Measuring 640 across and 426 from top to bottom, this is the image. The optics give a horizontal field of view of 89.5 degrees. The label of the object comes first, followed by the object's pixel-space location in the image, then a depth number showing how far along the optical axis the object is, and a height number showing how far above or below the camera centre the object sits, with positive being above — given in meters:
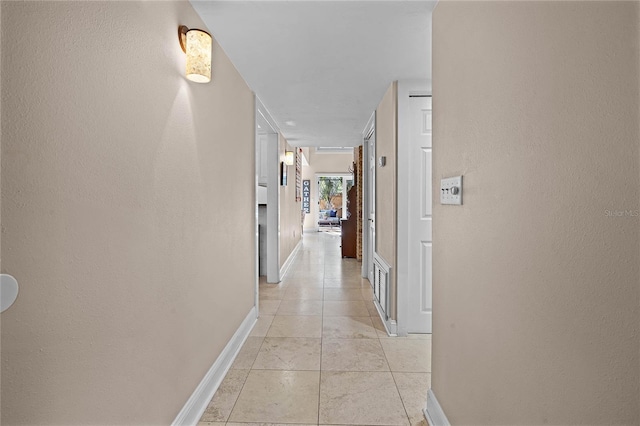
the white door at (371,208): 3.68 -0.01
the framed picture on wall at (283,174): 4.55 +0.47
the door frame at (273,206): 4.27 +0.01
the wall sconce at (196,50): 1.46 +0.72
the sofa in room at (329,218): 13.16 -0.46
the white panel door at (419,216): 2.63 -0.08
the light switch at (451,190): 1.28 +0.07
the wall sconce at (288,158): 5.03 +0.78
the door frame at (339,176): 10.57 +1.03
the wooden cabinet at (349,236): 6.29 -0.57
